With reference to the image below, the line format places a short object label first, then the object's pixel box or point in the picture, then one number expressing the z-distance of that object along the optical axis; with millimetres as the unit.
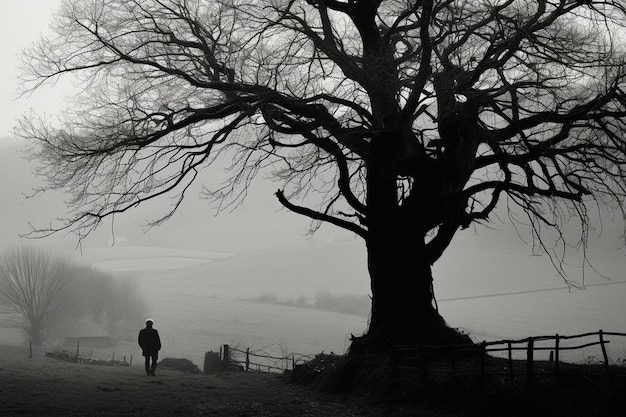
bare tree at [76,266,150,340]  77375
